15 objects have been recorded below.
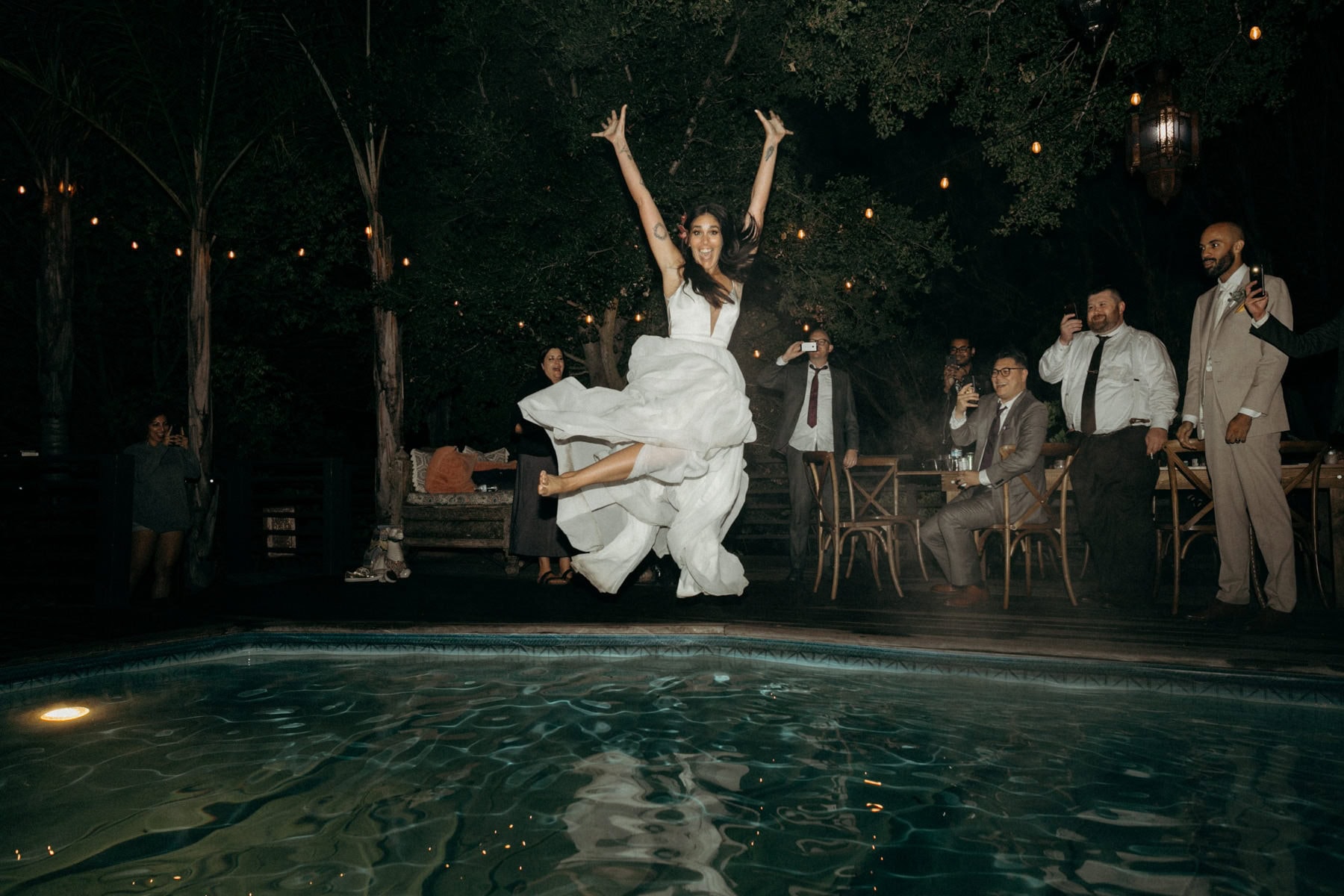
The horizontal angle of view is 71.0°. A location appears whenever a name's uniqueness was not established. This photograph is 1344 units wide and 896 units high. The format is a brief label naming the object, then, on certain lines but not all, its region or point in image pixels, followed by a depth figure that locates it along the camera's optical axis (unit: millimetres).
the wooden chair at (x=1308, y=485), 5551
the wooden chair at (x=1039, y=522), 6094
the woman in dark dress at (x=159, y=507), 7465
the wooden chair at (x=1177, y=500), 5770
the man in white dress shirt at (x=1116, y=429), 5812
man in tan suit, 5117
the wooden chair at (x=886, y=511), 6836
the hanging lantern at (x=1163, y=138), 7715
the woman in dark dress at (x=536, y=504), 7652
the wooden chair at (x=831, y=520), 6730
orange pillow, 10023
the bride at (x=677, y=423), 4531
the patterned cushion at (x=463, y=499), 9570
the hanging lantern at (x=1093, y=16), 6508
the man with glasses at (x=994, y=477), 6051
